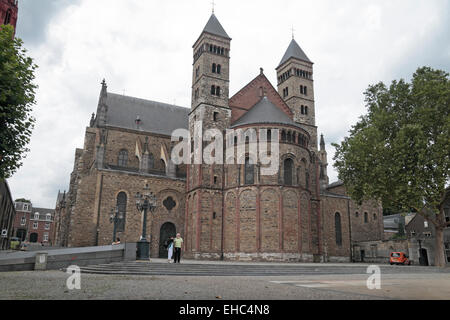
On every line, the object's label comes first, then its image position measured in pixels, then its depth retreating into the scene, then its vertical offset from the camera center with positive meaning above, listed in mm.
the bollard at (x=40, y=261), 18531 -1100
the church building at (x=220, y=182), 31891 +5837
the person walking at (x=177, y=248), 20258 -356
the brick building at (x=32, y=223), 93875 +4277
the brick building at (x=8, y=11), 33969 +21937
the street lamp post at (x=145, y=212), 21188 +1797
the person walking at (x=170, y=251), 23459 -612
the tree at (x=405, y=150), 25625 +7037
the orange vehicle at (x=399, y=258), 34312 -1284
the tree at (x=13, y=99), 15227 +6080
